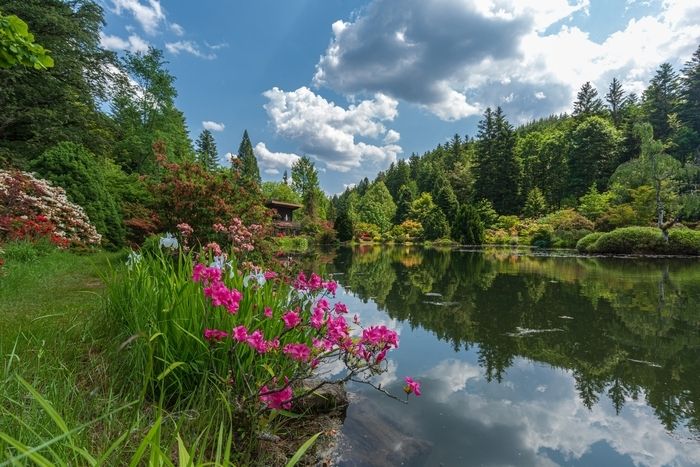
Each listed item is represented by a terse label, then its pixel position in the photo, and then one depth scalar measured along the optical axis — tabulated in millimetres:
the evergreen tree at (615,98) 48656
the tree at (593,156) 35062
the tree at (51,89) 10141
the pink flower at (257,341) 1573
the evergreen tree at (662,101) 36469
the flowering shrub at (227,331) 1753
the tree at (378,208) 46469
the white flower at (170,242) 3221
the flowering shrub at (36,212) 6355
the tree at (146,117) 18656
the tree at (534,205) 35031
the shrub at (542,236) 26734
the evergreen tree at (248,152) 49156
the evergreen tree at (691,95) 34031
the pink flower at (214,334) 1687
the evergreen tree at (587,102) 47531
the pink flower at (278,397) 1645
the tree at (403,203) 45969
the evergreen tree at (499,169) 38375
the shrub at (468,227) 30906
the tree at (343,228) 37344
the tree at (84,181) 8562
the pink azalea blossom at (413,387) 1819
